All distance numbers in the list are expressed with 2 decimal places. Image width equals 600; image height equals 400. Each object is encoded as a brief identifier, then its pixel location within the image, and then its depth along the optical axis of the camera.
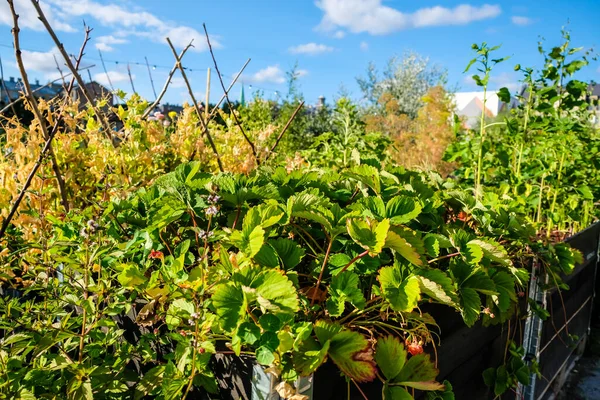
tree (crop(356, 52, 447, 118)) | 16.94
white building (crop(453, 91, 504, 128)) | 27.34
